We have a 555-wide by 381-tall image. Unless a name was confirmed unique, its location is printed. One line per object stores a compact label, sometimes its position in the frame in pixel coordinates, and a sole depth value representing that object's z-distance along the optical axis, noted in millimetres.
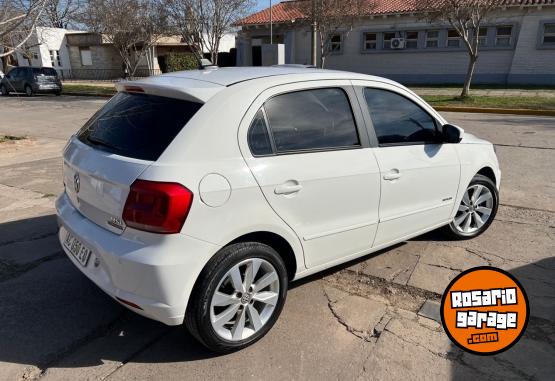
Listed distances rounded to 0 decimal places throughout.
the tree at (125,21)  23156
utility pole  18828
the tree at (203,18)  19547
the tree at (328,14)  18828
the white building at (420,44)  22578
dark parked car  24578
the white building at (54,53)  39250
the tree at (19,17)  10141
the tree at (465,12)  14148
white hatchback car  2412
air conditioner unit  25781
